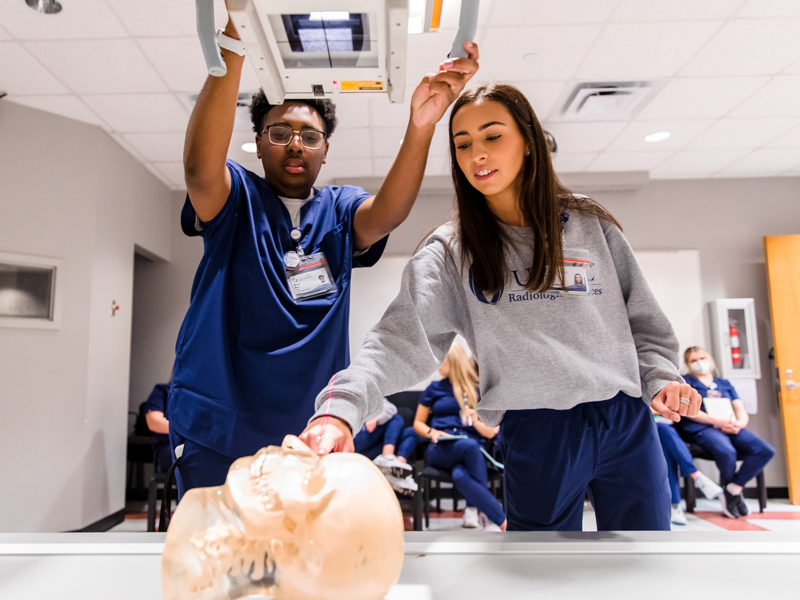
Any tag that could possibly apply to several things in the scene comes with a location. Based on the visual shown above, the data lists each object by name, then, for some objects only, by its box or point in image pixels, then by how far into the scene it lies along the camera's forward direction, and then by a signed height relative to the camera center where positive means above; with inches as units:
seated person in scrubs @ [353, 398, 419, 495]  149.1 -25.4
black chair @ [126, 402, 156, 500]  171.6 -30.9
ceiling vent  142.7 +69.3
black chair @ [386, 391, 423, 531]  158.6 -19.2
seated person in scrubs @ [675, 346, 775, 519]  157.2 -28.9
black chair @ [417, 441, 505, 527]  142.5 -34.4
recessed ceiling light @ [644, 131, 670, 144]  169.8 +67.4
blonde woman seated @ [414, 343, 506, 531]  136.8 -23.5
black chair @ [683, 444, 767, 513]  161.5 -44.2
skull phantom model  20.1 -7.2
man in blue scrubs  41.4 +6.7
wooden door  183.6 +5.5
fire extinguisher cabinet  194.1 +1.6
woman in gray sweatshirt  37.9 +1.1
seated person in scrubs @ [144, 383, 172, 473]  148.6 -18.3
